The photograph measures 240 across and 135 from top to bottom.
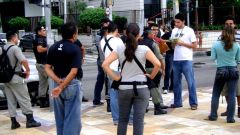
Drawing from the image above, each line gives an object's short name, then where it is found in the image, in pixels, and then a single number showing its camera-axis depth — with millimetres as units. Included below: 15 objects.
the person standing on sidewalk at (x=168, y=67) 12281
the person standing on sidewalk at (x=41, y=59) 10719
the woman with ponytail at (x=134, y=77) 6441
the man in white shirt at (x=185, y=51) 10024
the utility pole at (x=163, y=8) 34766
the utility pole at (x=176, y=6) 27941
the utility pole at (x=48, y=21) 10109
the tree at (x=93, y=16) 35000
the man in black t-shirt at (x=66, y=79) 6562
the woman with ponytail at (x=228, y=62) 8492
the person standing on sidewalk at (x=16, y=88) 8633
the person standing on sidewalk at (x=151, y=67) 9047
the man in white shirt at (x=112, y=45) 8750
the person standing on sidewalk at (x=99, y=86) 10730
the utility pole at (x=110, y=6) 24703
